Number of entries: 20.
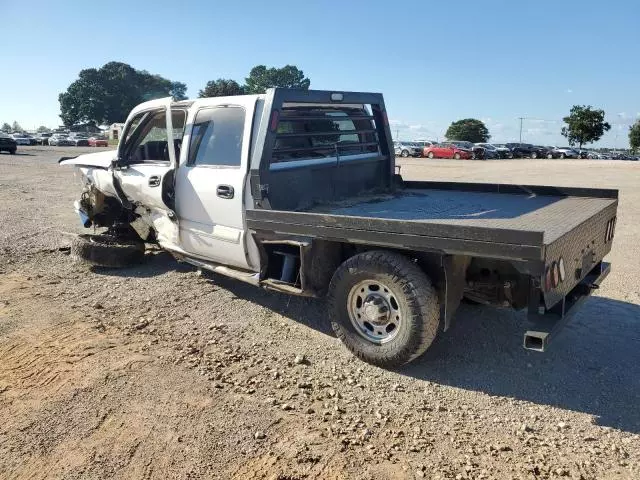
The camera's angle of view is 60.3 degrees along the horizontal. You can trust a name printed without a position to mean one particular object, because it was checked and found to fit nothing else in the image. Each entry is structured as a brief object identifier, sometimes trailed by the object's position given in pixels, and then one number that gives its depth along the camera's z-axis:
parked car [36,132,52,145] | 65.66
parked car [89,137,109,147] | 63.52
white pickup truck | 3.78
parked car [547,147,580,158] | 53.26
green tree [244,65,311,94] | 105.19
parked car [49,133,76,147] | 63.87
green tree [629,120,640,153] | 69.75
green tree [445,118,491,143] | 80.56
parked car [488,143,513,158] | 49.28
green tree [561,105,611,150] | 67.06
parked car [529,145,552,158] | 52.00
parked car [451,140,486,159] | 45.96
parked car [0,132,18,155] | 37.50
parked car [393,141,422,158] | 49.15
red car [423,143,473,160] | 45.75
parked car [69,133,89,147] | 65.00
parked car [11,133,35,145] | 58.41
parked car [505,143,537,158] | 51.84
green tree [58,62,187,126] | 106.50
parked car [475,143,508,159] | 46.81
